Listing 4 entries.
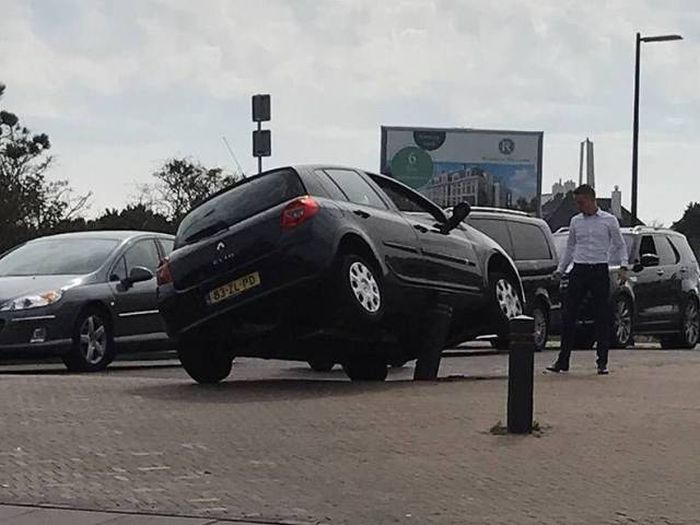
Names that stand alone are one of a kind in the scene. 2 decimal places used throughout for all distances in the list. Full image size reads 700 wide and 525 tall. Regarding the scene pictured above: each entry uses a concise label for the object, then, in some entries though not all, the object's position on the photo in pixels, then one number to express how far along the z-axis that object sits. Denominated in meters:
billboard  40.12
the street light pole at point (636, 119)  33.32
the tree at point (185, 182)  57.69
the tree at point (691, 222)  85.06
